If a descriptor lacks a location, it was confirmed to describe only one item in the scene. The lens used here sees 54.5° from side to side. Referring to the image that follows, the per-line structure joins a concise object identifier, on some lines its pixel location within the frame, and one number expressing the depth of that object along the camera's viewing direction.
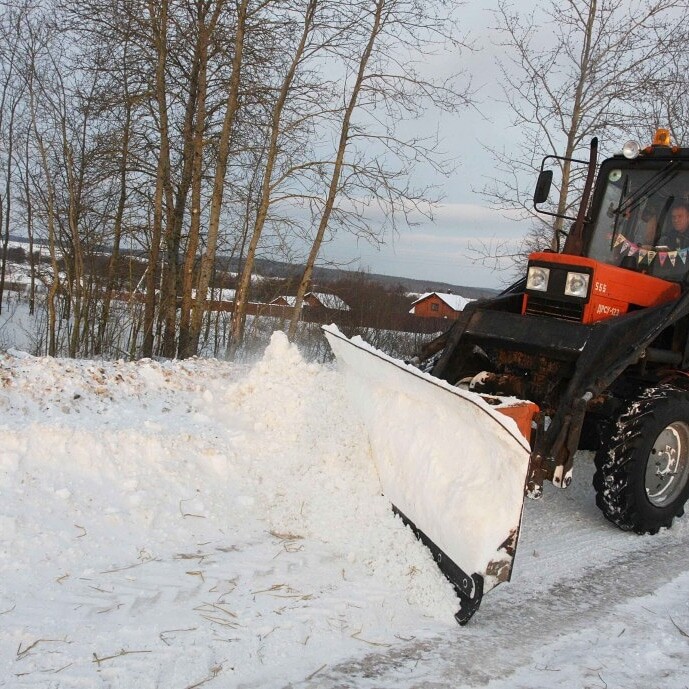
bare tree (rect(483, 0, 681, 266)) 11.80
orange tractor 4.24
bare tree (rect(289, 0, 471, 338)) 11.54
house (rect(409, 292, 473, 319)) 52.22
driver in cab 5.49
